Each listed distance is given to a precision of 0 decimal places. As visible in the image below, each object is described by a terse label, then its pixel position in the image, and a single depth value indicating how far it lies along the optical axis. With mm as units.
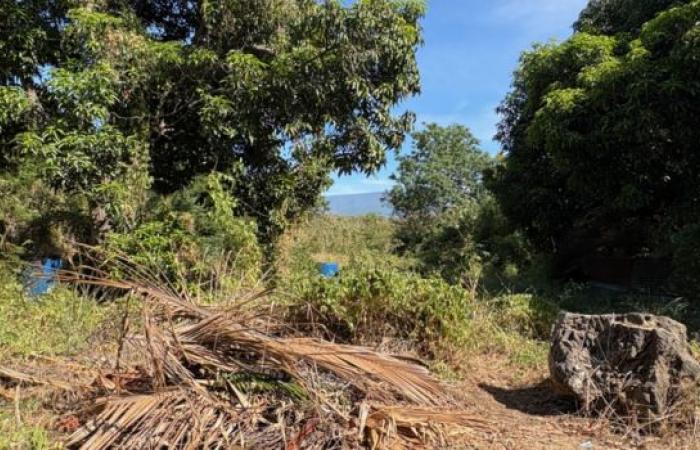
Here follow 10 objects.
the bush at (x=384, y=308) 4934
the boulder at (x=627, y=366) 3781
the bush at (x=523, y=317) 6328
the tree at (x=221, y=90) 6199
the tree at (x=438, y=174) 18031
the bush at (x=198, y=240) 6332
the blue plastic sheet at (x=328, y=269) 5380
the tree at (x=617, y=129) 7309
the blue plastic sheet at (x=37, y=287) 5791
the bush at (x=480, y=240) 12039
